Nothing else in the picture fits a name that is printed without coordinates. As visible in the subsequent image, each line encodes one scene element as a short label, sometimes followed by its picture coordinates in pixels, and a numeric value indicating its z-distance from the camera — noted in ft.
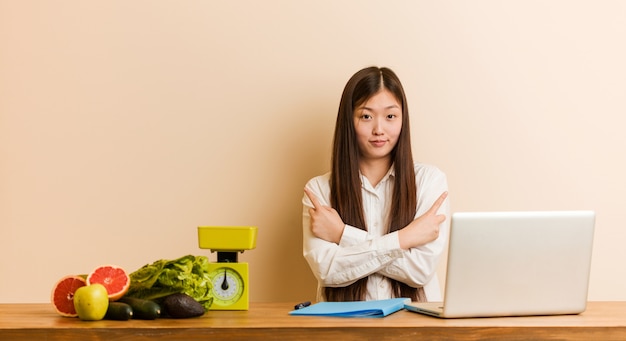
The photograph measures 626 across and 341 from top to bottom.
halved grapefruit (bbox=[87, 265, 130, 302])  7.13
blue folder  6.99
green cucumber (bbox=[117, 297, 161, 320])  6.82
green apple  6.69
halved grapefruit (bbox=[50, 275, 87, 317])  7.06
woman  9.32
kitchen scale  7.76
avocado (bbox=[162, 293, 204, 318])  6.88
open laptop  6.72
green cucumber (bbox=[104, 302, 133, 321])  6.73
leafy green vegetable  7.13
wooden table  6.30
